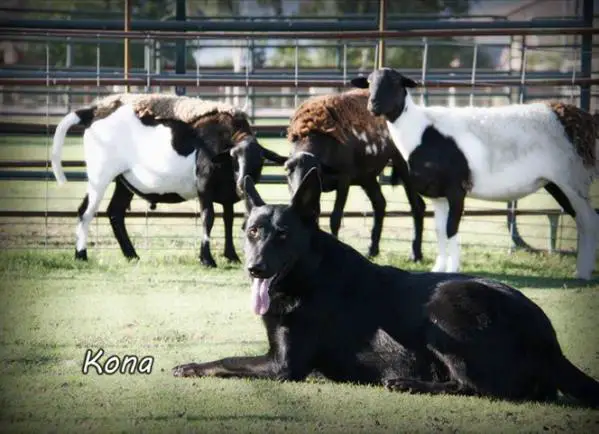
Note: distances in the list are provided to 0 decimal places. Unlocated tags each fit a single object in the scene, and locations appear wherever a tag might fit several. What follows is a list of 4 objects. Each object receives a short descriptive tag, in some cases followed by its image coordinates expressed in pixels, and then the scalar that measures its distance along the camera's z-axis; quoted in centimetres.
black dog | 495
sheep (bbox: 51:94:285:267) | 1025
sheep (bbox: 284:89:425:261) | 1038
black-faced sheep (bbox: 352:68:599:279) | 979
